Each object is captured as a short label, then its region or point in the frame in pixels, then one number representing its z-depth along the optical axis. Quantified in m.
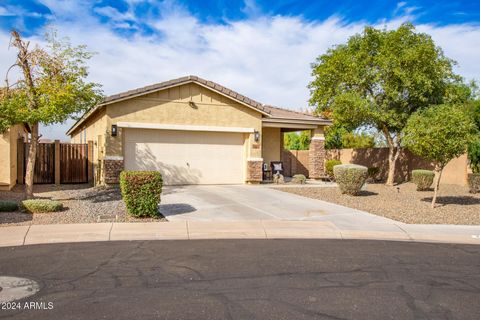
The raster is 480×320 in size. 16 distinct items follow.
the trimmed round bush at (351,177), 15.90
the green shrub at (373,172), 23.69
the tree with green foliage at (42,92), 12.30
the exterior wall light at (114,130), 17.17
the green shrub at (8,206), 11.20
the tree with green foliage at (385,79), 19.19
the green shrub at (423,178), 19.06
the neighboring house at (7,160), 15.60
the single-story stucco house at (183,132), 17.45
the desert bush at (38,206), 11.15
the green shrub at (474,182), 18.25
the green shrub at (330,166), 24.77
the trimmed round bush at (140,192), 10.56
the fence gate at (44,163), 19.36
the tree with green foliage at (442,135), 12.98
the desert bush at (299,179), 21.33
